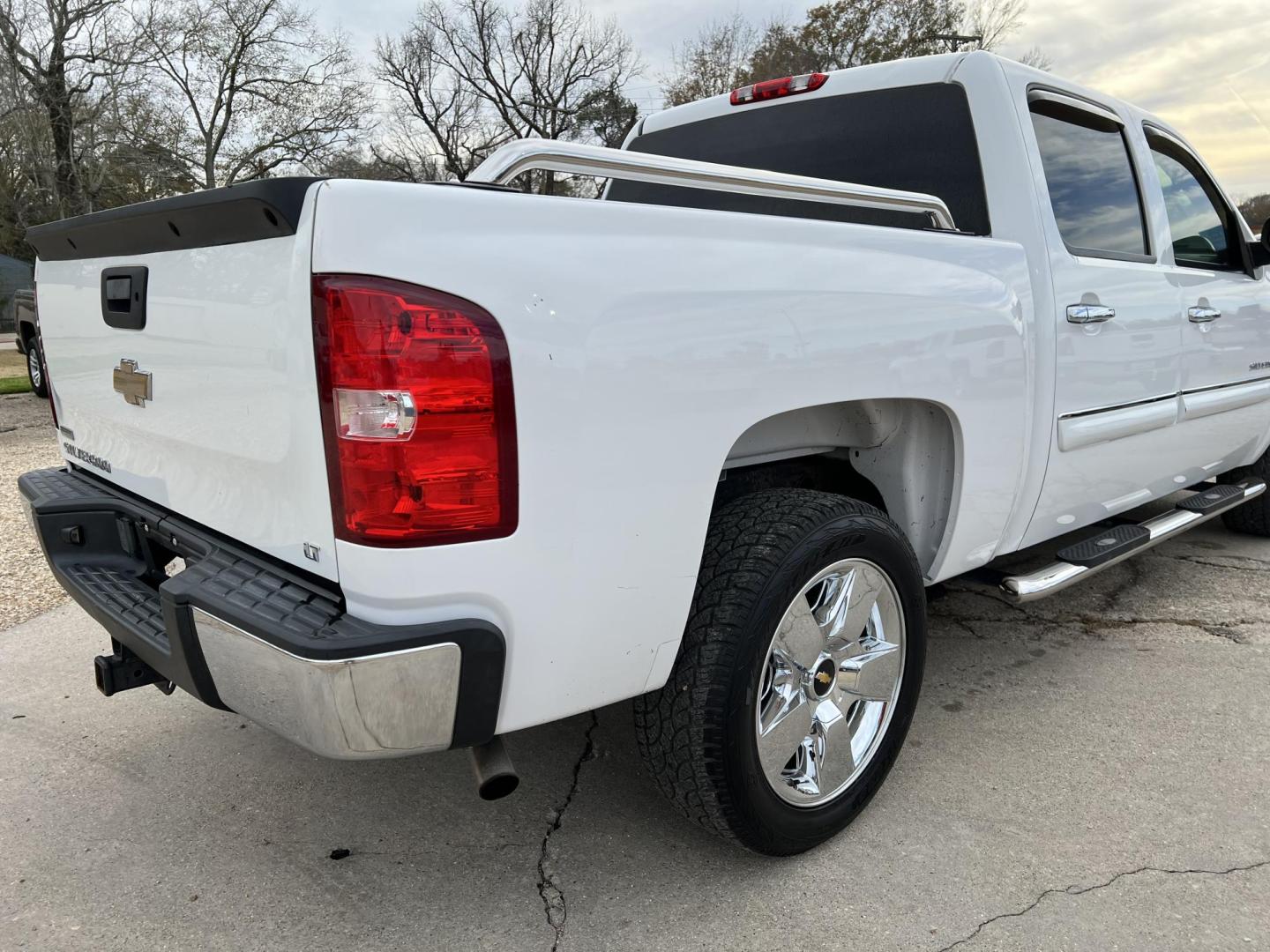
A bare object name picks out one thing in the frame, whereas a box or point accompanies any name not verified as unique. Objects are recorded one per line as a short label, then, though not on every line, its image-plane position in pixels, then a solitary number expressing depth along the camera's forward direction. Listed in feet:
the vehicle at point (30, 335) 35.19
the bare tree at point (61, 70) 75.15
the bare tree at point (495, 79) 119.14
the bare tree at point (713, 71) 103.71
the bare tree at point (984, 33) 95.91
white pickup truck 5.00
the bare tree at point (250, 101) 92.17
